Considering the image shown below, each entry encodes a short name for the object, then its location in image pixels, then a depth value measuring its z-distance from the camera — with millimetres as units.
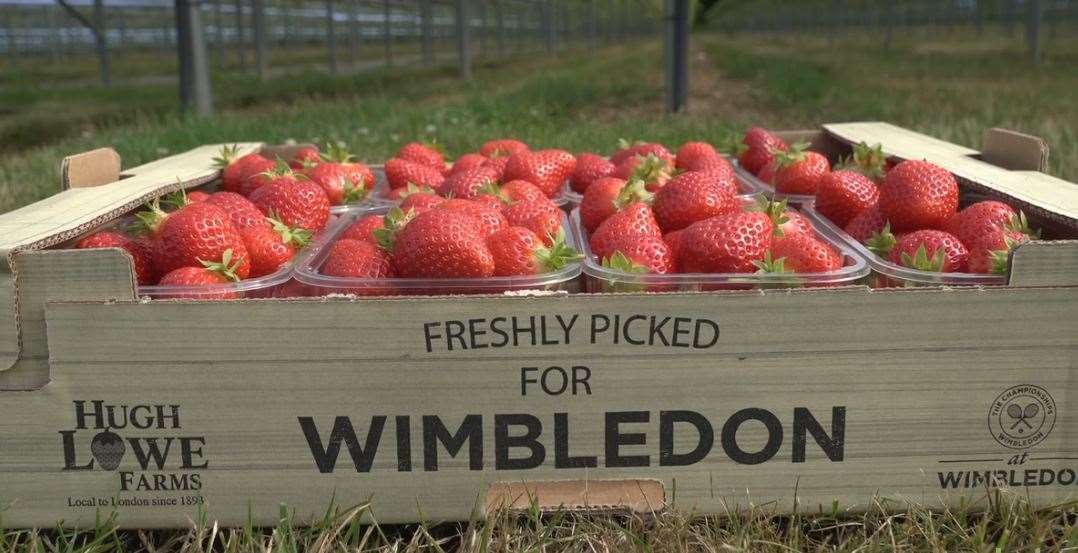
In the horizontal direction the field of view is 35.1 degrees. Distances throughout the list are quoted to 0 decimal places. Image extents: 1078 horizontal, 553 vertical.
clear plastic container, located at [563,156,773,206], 965
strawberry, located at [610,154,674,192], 924
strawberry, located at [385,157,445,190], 1000
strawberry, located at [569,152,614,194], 993
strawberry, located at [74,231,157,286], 799
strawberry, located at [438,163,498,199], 935
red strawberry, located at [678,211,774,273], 766
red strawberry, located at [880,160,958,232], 828
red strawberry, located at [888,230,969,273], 760
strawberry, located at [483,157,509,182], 987
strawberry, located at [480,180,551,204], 906
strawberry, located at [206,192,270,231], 824
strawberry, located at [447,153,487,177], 1017
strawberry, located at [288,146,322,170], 1036
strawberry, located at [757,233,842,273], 758
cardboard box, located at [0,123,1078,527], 711
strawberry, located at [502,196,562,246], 810
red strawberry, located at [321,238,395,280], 777
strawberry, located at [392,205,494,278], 752
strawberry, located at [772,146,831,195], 946
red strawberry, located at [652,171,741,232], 835
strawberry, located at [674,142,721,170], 984
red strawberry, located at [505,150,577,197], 980
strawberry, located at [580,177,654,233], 871
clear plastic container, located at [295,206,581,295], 746
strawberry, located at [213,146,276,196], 966
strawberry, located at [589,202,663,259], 803
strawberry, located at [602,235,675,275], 773
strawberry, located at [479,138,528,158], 1086
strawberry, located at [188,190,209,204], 911
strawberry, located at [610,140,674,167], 995
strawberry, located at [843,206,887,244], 846
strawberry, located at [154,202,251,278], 779
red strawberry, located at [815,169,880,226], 878
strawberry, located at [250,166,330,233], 871
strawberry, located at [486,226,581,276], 769
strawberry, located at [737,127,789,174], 1044
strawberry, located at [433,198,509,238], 796
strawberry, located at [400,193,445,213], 862
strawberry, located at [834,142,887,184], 946
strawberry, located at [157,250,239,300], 751
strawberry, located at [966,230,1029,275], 740
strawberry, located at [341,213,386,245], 829
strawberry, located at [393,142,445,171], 1064
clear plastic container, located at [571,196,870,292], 731
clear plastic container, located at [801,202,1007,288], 734
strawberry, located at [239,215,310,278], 806
